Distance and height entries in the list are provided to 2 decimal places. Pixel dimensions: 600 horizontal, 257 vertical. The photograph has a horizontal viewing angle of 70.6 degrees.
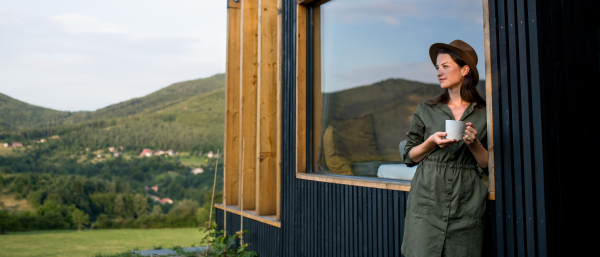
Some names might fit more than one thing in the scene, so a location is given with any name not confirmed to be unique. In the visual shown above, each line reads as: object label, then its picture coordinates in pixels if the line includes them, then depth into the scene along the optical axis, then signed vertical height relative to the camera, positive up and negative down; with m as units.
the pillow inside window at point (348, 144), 3.38 +0.00
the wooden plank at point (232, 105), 5.26 +0.50
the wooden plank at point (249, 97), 4.82 +0.55
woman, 1.70 -0.10
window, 3.48 +0.63
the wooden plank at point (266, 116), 4.33 +0.29
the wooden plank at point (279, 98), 4.00 +0.44
